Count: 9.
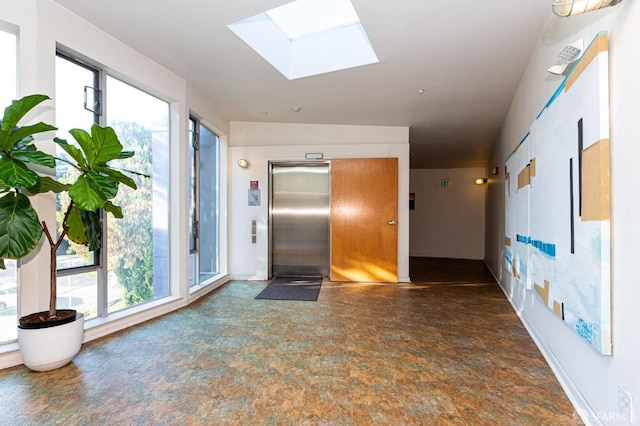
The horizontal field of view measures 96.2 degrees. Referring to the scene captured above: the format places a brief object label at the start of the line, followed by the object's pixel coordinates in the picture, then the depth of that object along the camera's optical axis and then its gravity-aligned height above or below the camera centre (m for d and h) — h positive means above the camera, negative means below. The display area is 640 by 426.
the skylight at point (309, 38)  2.67 +1.75
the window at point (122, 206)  2.43 +0.09
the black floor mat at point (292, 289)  3.84 -1.11
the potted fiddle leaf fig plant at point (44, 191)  1.72 +0.06
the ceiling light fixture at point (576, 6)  1.25 +0.94
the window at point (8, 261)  2.10 +0.22
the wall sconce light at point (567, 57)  1.62 +0.90
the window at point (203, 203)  3.84 +0.15
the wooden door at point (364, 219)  4.62 -0.10
